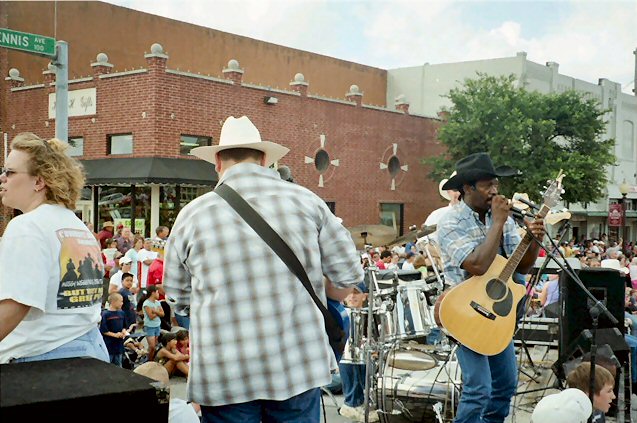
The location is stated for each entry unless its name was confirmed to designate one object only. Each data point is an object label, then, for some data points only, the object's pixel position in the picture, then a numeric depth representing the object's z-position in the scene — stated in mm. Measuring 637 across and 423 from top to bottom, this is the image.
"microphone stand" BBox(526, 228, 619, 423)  4209
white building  35069
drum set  5898
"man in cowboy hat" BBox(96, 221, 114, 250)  14891
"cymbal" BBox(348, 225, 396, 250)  9969
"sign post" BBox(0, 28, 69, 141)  9562
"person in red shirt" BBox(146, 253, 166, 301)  11727
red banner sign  23781
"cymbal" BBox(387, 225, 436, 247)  7332
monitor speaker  1827
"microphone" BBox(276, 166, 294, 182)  4741
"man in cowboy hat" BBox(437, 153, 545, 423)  4168
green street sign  9469
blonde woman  2588
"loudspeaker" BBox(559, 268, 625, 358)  5773
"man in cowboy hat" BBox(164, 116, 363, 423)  2637
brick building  20000
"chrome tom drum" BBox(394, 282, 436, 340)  6371
